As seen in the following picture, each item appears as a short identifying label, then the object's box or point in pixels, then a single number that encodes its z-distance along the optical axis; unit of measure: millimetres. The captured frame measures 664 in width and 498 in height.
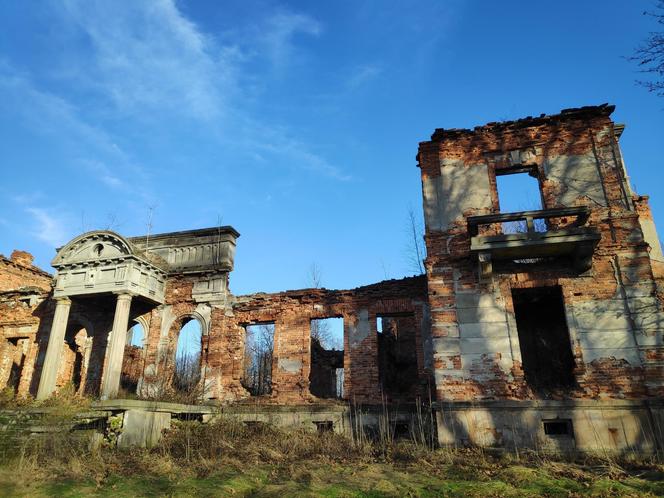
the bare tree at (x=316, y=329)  33584
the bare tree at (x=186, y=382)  15438
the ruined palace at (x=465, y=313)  10414
